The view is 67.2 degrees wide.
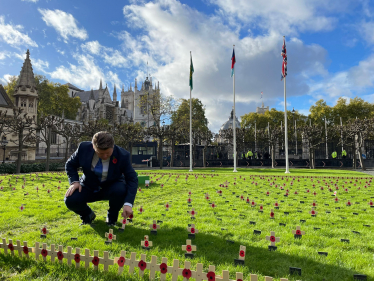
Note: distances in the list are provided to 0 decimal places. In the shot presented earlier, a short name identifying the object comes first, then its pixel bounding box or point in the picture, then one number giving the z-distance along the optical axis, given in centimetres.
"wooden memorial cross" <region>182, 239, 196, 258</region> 364
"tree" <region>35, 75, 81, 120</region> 6525
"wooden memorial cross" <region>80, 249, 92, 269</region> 321
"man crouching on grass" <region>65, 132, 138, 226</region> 466
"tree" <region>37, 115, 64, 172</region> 2982
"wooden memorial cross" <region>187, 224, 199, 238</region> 466
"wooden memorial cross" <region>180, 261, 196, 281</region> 270
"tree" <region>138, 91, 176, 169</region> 4647
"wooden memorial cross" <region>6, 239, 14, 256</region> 362
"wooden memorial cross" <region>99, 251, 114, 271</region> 310
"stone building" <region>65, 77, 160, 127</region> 10375
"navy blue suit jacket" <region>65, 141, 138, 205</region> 466
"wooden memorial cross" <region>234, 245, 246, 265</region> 341
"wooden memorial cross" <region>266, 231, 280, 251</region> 400
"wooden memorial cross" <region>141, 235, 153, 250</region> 396
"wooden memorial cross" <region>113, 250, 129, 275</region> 308
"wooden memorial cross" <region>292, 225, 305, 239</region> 466
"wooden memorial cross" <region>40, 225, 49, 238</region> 457
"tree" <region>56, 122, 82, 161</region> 3499
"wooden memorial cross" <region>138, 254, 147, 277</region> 296
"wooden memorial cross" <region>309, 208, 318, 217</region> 649
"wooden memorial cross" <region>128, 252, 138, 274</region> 304
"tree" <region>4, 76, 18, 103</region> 6294
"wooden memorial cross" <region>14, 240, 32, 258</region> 356
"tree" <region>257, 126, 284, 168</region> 3856
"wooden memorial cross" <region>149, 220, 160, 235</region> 477
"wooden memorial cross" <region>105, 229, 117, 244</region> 422
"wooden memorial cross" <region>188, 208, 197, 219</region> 627
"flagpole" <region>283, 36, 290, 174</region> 2749
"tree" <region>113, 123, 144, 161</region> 3953
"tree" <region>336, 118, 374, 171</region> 3381
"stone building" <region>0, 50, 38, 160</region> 5159
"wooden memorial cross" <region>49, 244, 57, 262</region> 343
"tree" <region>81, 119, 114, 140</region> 3611
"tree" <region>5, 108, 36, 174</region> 2445
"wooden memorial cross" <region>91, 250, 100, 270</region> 315
